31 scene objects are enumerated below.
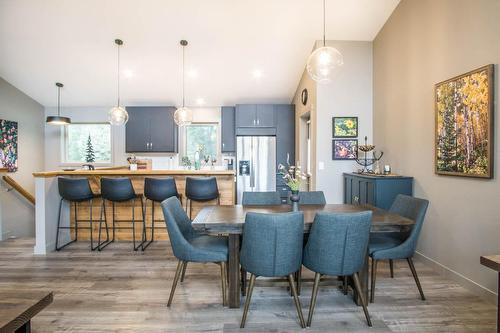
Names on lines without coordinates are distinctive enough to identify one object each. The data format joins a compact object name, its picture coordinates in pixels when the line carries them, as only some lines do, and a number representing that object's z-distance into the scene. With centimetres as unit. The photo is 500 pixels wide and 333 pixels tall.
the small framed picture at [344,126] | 461
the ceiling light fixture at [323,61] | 306
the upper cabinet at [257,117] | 647
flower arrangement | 272
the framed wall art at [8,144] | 579
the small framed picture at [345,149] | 463
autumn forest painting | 255
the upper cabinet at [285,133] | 643
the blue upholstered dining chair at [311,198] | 324
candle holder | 433
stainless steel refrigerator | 630
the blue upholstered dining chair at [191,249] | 243
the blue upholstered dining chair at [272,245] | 205
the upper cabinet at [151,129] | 660
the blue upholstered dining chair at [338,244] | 209
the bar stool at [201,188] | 403
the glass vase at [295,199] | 271
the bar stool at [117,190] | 401
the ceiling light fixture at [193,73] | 566
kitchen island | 400
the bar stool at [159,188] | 401
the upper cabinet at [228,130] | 667
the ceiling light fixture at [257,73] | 564
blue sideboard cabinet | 368
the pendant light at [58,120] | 553
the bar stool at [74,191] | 398
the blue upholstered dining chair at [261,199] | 321
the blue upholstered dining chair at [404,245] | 253
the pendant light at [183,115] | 491
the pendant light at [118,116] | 461
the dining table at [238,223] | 229
